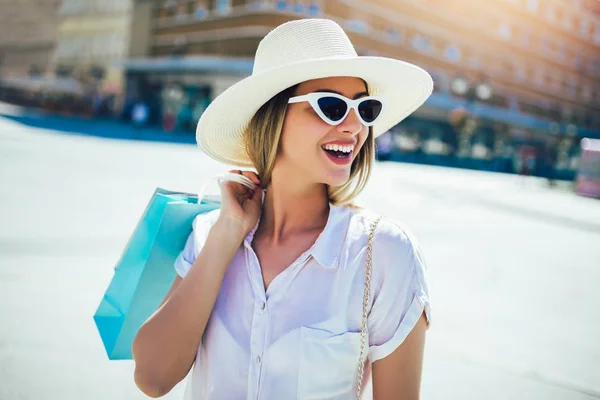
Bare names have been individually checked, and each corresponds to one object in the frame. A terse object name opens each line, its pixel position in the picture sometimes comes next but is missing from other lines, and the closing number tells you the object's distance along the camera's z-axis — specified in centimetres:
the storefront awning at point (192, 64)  3254
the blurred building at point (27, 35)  4894
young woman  131
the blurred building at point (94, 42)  4281
